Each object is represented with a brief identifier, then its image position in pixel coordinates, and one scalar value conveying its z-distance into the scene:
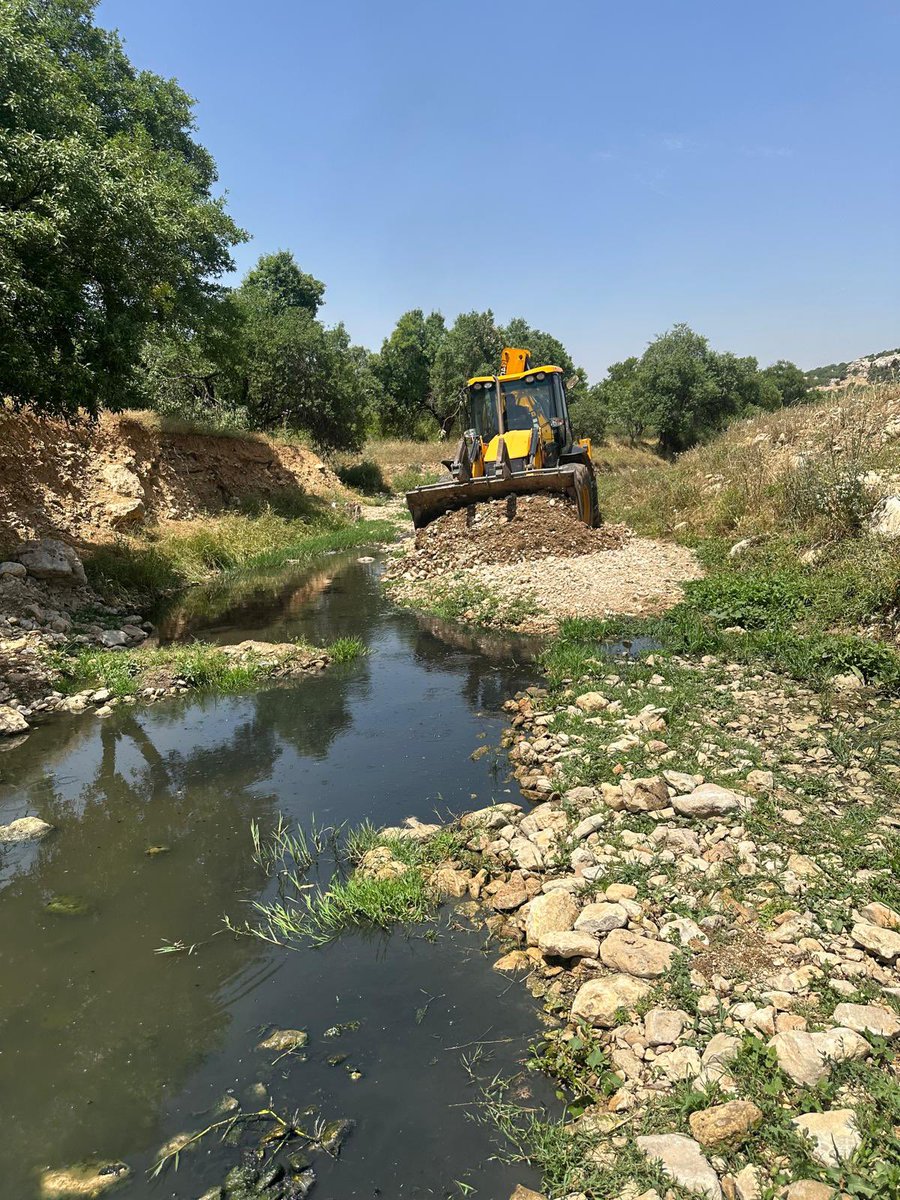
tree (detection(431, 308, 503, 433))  44.81
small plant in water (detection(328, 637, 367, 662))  9.75
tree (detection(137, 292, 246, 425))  20.19
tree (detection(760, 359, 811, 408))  57.78
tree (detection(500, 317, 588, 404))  47.50
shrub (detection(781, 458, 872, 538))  9.73
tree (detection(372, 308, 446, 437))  48.12
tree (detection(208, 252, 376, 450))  27.95
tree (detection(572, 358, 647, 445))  41.66
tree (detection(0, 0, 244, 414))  9.70
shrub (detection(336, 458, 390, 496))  31.75
